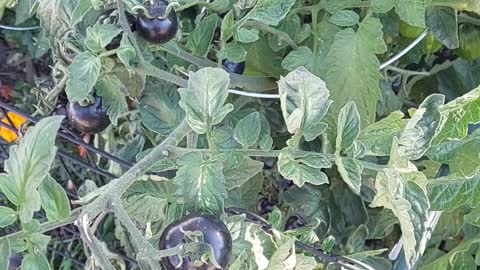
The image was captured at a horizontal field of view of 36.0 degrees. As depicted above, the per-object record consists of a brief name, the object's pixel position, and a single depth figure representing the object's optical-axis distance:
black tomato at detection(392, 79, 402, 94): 0.91
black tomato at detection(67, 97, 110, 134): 0.72
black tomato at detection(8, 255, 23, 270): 0.63
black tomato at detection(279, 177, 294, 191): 0.92
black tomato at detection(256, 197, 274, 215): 0.93
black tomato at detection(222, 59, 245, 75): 0.74
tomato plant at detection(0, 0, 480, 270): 0.53
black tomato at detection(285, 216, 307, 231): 0.84
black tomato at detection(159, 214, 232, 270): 0.51
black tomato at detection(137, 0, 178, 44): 0.61
